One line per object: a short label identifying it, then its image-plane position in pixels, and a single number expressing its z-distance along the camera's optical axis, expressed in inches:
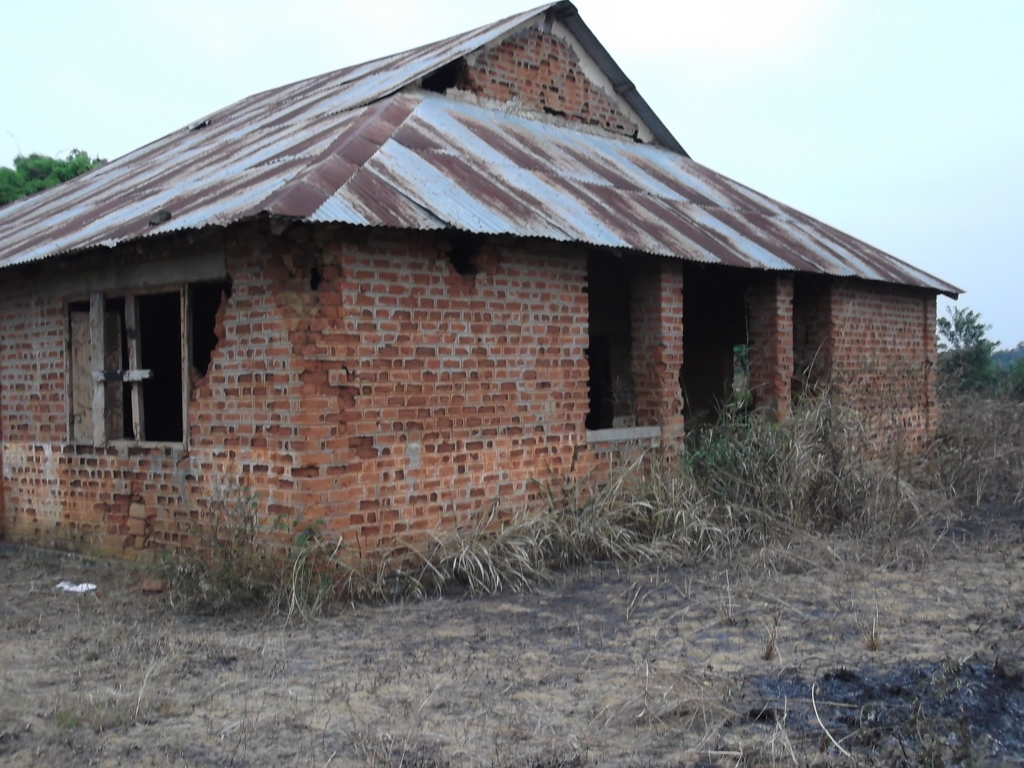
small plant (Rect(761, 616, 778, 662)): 196.1
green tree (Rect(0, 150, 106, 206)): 904.3
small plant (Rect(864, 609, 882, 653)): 202.1
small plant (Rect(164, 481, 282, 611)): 245.1
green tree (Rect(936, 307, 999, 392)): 780.5
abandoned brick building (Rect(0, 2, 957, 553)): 261.3
